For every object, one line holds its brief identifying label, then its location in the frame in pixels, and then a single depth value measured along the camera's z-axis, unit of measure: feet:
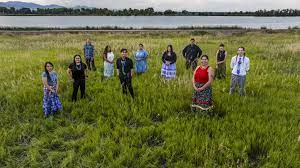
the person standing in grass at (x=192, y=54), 48.77
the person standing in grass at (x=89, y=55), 51.24
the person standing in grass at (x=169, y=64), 42.68
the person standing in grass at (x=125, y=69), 34.55
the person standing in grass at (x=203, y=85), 28.22
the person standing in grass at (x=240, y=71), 35.12
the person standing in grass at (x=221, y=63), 44.39
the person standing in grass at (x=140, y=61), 45.74
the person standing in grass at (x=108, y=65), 44.16
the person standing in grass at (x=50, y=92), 29.89
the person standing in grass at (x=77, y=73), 33.01
